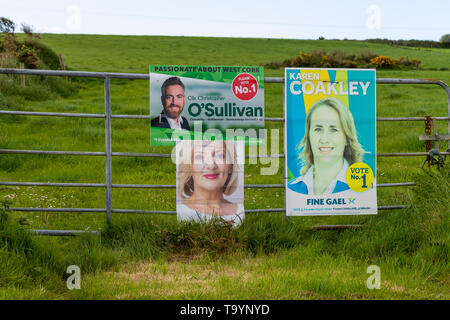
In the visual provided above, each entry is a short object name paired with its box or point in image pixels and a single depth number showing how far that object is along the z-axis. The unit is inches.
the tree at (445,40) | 2618.1
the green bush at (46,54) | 910.1
